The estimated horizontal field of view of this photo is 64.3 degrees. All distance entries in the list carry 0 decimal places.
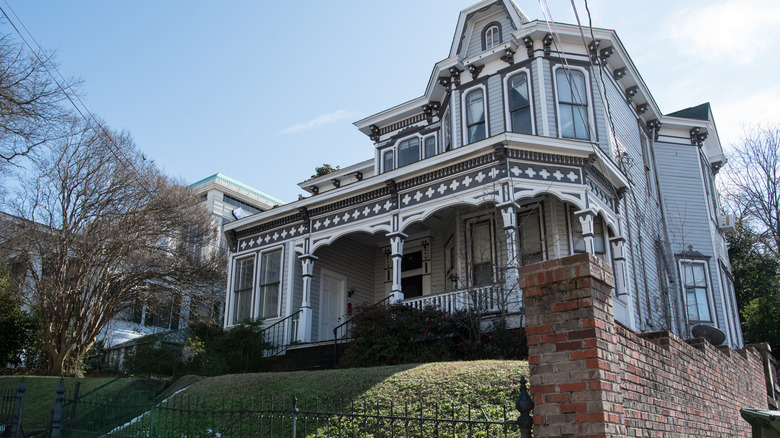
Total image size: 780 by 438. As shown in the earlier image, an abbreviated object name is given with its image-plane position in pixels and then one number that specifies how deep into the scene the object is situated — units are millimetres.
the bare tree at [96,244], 19391
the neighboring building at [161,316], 25297
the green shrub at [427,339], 12141
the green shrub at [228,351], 14367
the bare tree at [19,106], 12039
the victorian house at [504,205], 14486
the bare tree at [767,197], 25969
